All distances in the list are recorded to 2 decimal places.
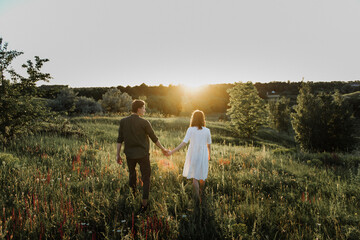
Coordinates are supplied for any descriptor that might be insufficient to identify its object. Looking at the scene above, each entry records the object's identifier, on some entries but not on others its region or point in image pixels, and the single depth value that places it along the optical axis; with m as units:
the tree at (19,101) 7.82
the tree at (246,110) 25.62
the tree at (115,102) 42.59
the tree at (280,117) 37.59
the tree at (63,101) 35.62
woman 4.77
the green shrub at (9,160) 5.80
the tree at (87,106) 36.81
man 4.25
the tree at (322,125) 18.23
